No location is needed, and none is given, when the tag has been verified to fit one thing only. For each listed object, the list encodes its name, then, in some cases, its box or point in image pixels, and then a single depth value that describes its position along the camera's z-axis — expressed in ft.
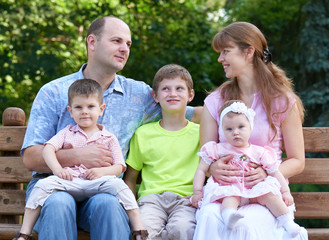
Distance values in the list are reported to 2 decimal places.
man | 9.45
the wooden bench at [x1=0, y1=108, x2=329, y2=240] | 12.28
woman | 11.06
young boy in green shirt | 10.94
